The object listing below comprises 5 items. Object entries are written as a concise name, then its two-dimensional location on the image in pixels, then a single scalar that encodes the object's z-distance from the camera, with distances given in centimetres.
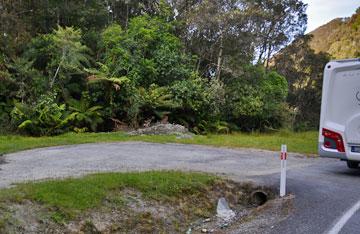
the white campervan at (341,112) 987
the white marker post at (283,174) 808
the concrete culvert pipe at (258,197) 841
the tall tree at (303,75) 3825
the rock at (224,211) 756
